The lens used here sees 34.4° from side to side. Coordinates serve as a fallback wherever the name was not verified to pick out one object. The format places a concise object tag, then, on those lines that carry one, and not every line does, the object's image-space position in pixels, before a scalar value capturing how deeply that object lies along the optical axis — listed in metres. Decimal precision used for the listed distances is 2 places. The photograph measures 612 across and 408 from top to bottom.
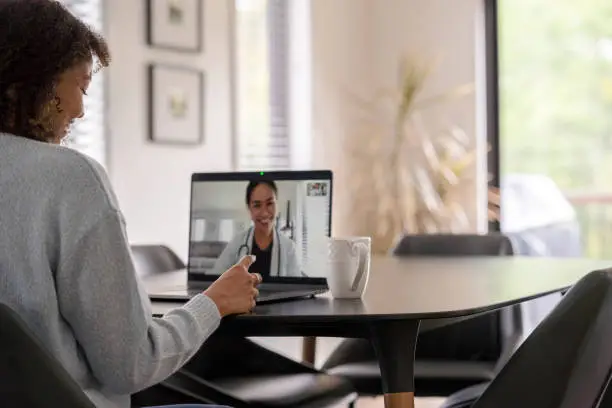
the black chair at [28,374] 1.23
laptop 1.91
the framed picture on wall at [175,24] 4.44
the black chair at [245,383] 2.23
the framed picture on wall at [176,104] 4.44
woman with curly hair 1.33
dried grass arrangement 5.54
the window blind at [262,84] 5.11
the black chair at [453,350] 2.61
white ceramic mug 1.86
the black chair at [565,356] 1.59
